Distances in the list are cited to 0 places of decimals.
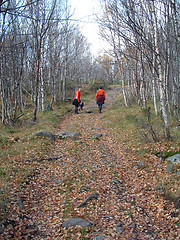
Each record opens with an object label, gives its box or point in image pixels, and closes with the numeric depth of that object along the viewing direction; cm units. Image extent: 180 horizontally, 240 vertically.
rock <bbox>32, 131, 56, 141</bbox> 953
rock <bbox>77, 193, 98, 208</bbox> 492
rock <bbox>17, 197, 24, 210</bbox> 463
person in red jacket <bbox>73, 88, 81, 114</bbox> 1570
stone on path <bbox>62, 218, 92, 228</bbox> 416
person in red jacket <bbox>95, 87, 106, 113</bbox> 1620
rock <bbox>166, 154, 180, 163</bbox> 622
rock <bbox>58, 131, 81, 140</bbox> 1016
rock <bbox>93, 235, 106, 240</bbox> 380
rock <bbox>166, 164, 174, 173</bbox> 596
